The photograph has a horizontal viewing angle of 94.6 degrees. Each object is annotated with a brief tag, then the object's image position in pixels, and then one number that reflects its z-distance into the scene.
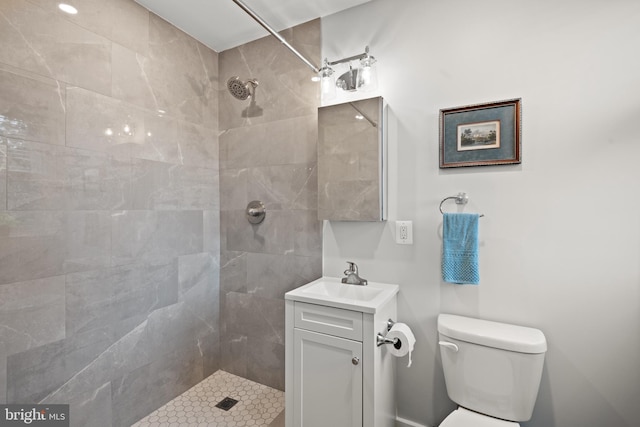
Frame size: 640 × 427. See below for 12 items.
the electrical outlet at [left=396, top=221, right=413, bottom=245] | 1.71
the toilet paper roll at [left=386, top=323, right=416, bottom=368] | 1.40
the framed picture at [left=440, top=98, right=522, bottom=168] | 1.47
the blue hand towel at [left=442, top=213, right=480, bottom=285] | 1.51
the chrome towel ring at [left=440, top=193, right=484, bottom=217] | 1.58
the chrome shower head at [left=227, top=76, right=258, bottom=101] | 1.90
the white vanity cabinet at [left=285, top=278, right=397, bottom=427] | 1.38
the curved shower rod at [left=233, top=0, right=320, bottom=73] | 1.31
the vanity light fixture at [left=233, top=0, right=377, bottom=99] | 1.70
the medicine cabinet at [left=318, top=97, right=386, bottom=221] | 1.73
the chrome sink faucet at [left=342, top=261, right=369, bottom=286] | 1.79
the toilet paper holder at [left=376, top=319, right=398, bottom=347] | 1.41
